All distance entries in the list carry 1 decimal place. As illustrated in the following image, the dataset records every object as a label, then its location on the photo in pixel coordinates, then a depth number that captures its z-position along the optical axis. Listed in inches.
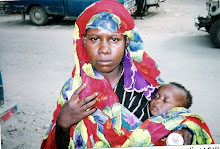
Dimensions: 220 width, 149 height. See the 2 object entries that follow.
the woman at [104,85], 40.6
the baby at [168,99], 47.0
